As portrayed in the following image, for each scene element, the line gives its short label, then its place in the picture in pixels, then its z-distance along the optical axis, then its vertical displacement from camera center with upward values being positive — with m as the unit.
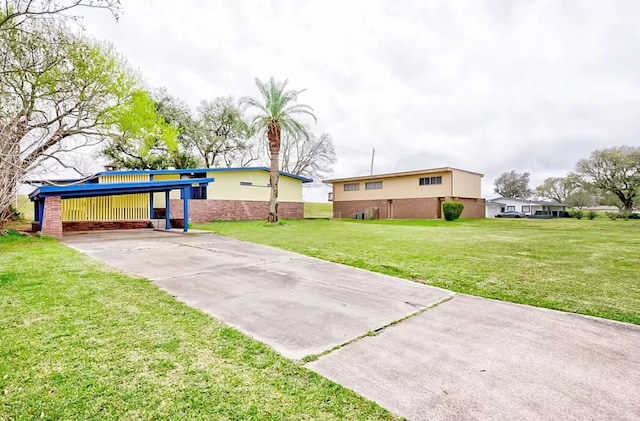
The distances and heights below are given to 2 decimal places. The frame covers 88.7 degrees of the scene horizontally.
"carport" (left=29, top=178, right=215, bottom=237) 11.88 +1.02
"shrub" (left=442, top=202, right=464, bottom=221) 24.82 +0.23
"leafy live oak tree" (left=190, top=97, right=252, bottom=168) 30.61 +8.08
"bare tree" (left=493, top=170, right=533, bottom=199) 62.47 +5.32
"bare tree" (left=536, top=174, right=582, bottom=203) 52.24 +3.97
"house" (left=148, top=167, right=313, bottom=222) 22.47 +1.39
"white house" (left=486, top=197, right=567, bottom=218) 48.09 +0.94
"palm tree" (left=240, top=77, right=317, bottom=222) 19.89 +6.26
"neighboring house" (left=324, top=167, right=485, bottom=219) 27.89 +1.86
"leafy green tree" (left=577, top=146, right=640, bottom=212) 37.09 +4.83
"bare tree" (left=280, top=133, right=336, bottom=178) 38.00 +6.85
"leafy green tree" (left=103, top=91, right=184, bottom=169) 19.10 +5.37
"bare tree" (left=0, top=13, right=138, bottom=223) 8.12 +4.66
